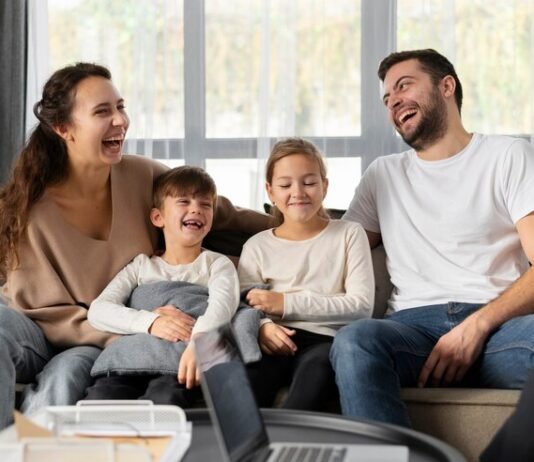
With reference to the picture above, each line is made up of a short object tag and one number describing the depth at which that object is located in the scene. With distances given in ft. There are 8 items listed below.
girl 8.30
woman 8.89
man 7.89
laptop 4.66
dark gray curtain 14.78
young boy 8.02
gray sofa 7.80
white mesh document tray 4.14
